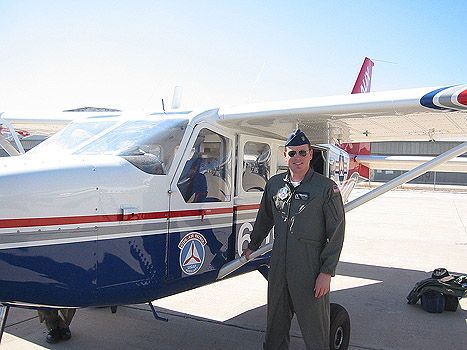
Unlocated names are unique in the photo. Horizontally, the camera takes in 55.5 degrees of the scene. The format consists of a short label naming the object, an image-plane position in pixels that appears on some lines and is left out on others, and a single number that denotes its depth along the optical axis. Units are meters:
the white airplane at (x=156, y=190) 2.94
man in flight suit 3.15
